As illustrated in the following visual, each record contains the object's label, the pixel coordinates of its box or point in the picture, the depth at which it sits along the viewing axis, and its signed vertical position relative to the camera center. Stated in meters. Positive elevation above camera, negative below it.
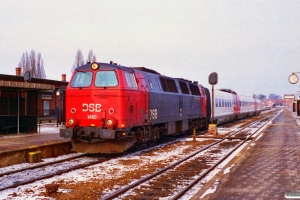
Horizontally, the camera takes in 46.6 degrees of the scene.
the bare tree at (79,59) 54.62 +8.30
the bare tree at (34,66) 53.28 +7.08
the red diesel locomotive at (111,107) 12.36 +0.16
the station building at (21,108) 18.14 +0.23
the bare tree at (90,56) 55.02 +8.73
